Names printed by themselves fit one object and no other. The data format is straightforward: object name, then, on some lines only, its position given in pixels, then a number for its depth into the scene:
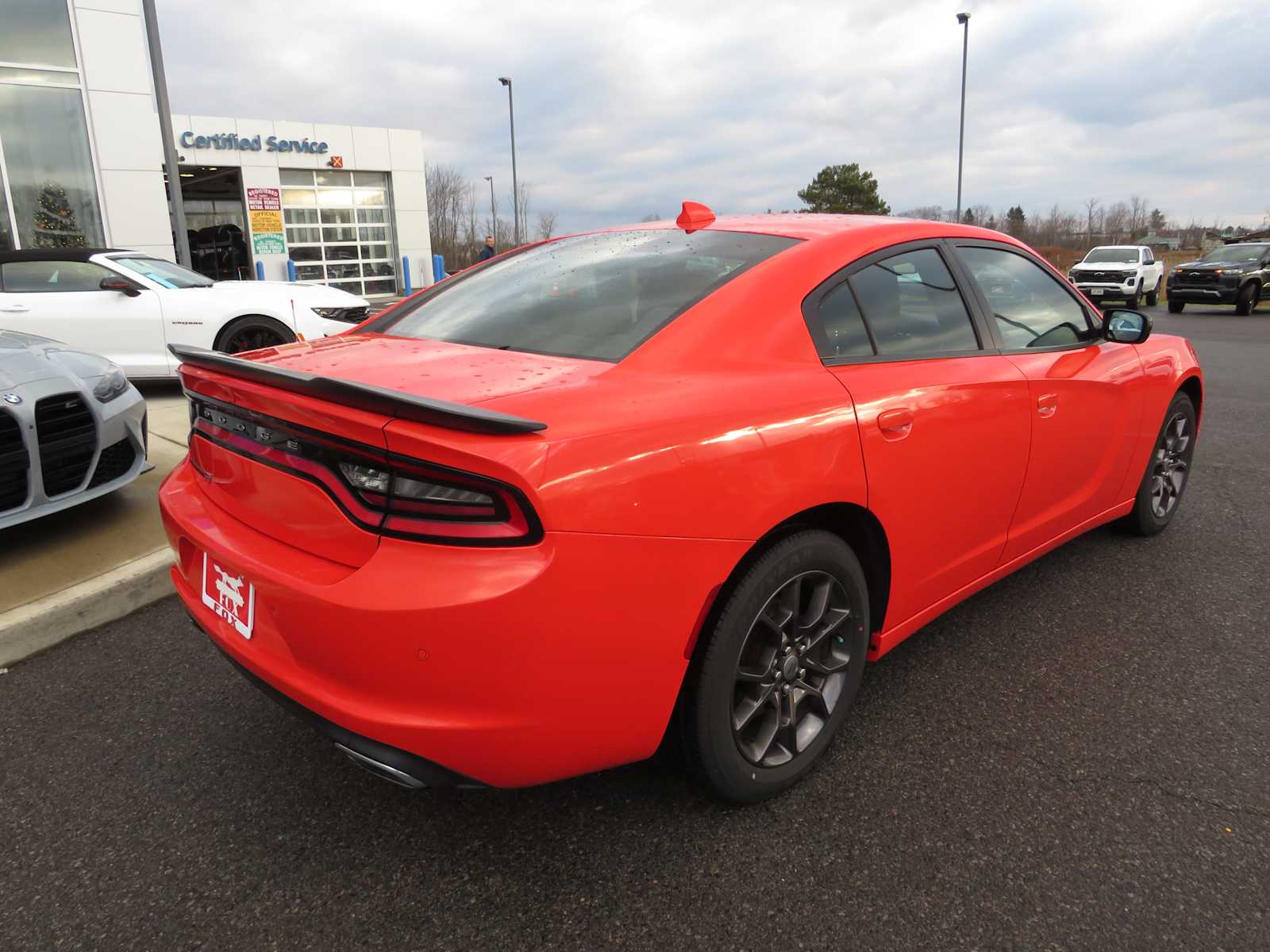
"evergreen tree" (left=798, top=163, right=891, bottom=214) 50.25
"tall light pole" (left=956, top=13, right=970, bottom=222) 28.72
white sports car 7.31
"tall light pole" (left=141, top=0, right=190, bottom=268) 10.94
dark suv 19.81
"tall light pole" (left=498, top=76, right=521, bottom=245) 30.62
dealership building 14.02
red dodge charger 1.62
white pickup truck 21.98
